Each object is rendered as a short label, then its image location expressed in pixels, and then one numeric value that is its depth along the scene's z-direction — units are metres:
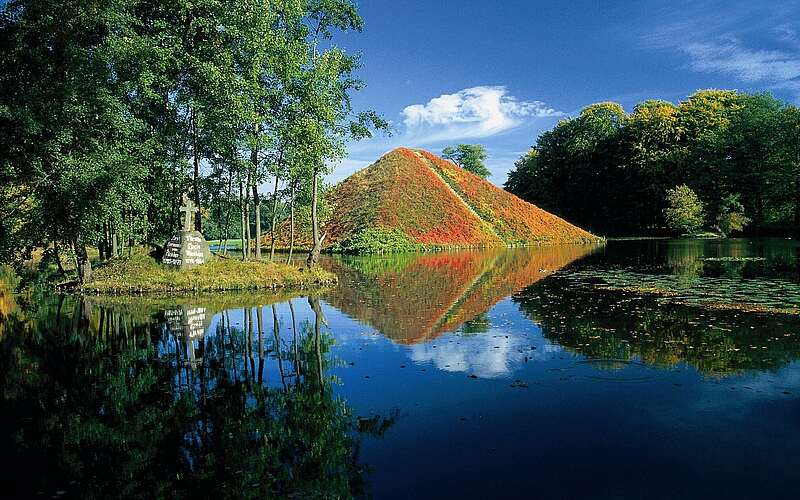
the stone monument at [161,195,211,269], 23.36
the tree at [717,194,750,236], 70.62
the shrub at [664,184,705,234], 74.25
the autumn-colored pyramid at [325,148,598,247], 61.84
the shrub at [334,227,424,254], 56.22
